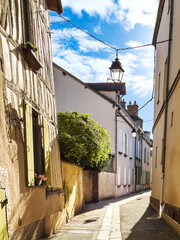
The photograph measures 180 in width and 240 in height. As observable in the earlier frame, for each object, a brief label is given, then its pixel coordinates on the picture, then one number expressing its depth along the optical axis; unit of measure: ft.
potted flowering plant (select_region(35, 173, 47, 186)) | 16.38
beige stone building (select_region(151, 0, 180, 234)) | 21.22
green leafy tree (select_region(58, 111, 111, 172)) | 27.30
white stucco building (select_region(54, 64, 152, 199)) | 56.34
